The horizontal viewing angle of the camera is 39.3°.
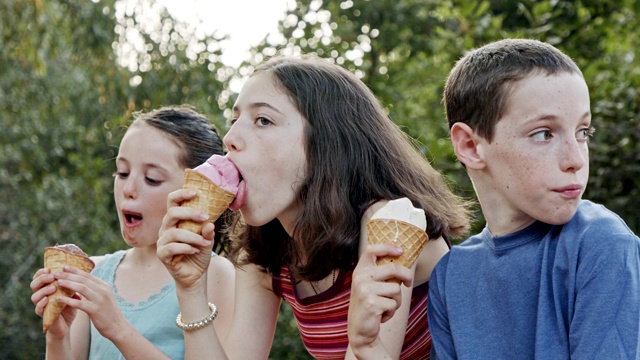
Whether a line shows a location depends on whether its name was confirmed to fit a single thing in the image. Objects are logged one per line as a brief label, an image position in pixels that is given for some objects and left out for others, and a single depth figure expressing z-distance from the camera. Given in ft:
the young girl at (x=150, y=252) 10.33
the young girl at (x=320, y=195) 8.39
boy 6.47
